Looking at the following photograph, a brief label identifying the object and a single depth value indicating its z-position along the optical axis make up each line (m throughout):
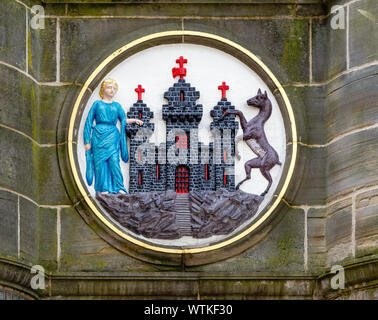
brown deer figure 22.14
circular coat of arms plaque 21.89
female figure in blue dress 22.08
